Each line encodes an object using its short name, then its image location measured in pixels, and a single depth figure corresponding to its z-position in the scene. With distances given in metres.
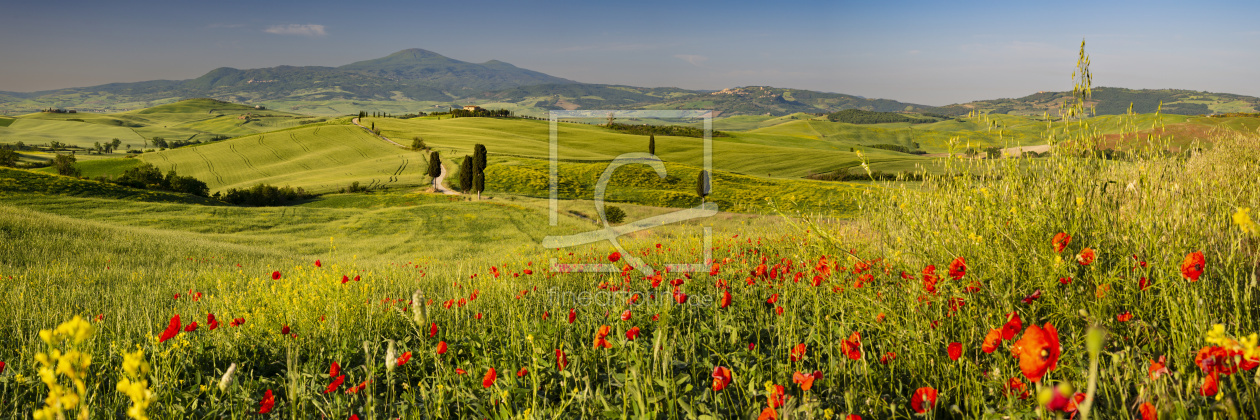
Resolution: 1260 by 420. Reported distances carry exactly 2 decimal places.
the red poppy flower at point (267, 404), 2.38
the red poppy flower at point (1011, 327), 1.97
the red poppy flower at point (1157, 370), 1.75
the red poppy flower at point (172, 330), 2.64
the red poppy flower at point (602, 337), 2.63
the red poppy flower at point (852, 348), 2.40
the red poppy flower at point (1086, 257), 2.62
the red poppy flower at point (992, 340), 2.03
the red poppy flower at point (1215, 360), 1.80
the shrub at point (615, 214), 32.72
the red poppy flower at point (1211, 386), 1.75
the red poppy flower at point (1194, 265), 2.23
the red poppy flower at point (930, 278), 2.91
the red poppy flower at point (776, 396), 1.95
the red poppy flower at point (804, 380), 2.07
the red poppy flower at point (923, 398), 2.02
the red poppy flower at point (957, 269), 2.70
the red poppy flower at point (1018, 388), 2.19
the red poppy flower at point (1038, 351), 1.38
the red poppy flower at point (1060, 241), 2.68
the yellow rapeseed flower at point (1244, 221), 1.66
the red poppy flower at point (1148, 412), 1.53
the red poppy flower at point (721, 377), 2.20
